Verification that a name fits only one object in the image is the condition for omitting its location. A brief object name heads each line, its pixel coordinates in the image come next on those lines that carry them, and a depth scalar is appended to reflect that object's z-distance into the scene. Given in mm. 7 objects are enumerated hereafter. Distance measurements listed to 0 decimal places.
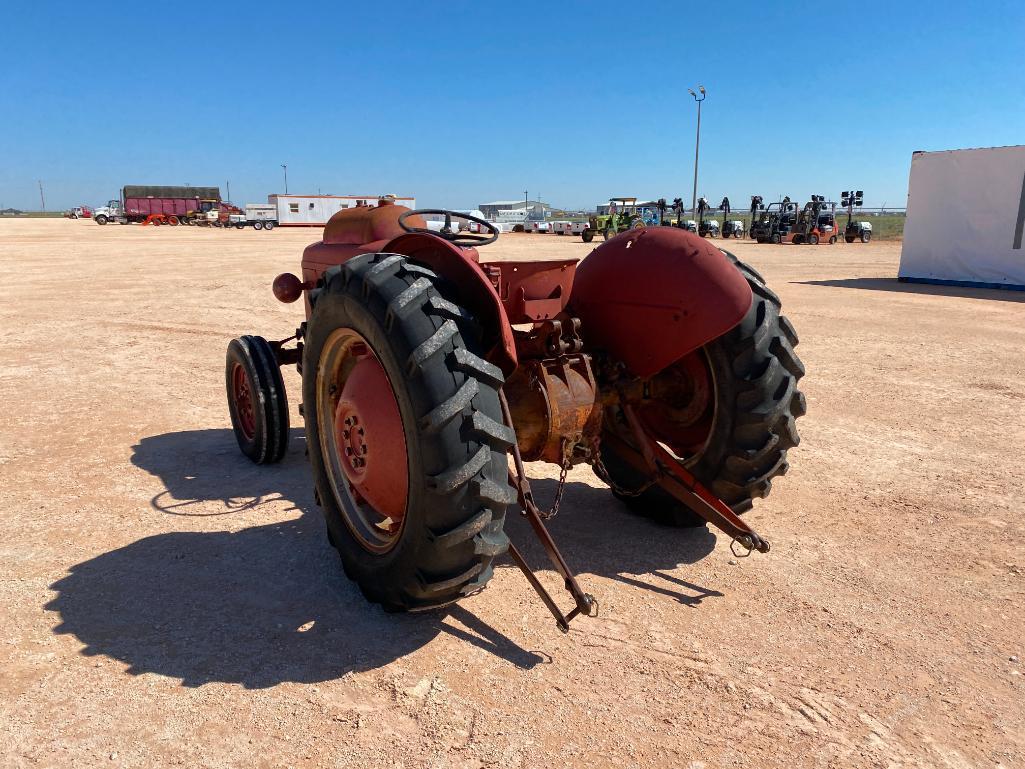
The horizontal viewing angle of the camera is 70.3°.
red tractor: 2566
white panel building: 15695
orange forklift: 33500
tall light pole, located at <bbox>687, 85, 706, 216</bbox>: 39009
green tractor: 36750
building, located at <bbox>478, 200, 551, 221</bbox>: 68838
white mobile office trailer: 57656
